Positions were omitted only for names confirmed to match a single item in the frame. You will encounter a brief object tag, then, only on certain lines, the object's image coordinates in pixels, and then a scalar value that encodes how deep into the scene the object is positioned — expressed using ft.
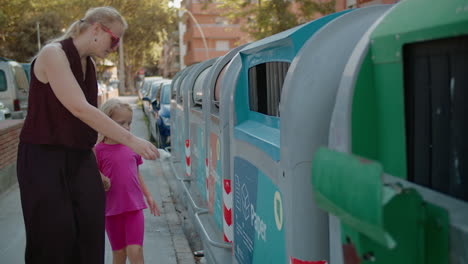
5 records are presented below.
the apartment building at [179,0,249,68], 183.83
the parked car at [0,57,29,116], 50.93
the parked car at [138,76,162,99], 100.59
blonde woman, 8.43
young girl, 11.50
